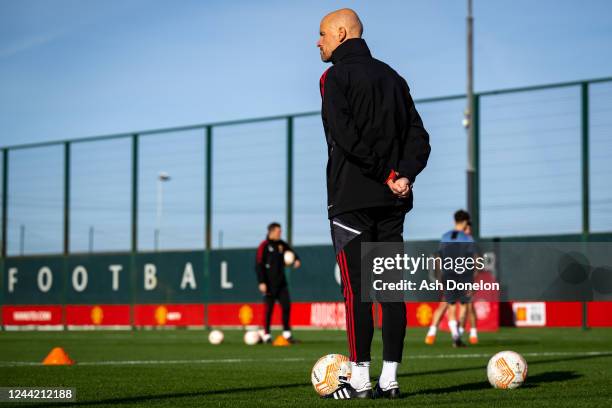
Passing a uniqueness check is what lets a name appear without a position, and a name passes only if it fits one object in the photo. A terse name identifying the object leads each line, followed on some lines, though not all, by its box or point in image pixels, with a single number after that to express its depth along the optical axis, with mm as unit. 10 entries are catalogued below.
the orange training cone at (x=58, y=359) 10570
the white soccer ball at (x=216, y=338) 16734
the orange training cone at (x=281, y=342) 16125
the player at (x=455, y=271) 14367
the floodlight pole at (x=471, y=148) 23391
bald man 6039
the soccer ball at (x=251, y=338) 16453
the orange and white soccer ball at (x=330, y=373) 6254
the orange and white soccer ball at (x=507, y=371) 7055
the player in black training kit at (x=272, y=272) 17170
